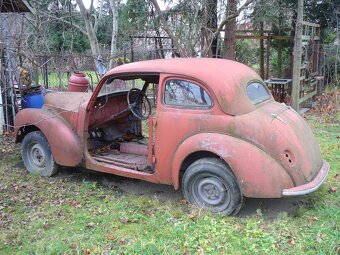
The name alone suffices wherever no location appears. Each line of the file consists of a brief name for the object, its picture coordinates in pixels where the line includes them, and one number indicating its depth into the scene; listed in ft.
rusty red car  13.75
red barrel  24.80
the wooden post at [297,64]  31.94
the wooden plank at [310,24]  34.04
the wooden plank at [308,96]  34.90
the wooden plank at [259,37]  40.76
